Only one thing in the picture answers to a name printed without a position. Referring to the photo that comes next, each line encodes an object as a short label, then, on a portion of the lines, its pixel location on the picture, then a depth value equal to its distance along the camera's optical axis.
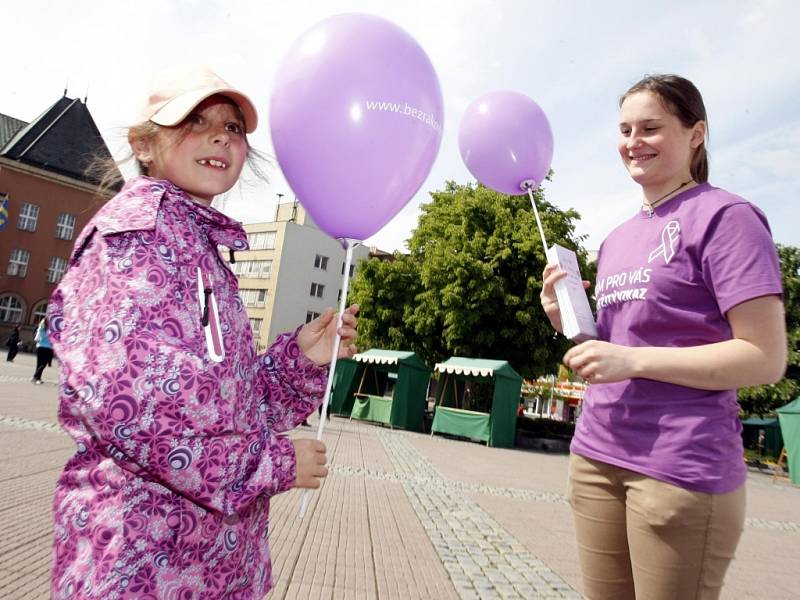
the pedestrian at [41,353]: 12.57
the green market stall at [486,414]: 16.78
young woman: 1.38
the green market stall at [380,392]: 18.38
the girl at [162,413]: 1.03
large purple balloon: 1.91
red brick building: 37.81
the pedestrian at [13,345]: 20.62
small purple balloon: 3.22
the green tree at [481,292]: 20.00
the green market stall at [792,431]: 16.89
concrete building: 50.59
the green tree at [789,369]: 27.59
